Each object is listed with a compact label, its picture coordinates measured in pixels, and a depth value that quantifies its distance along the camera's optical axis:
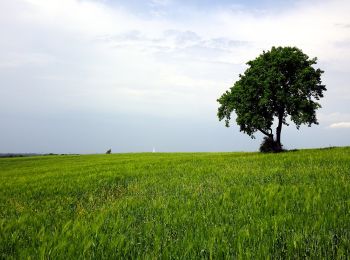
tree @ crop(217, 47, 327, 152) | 41.69
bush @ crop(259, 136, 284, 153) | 42.94
